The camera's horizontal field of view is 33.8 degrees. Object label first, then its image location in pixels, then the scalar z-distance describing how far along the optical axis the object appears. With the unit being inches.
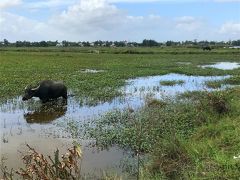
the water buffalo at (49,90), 520.7
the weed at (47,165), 144.9
